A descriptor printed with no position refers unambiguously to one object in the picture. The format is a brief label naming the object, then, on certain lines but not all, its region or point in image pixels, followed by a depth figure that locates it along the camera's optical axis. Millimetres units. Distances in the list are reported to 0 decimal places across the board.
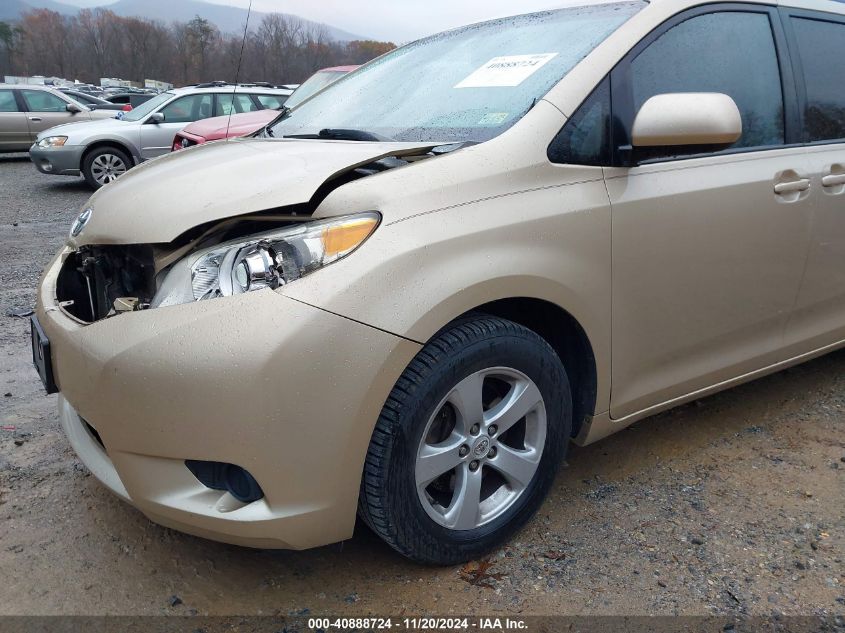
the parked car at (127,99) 24317
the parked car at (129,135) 10000
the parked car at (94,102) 16081
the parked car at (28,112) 13547
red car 7395
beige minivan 1705
